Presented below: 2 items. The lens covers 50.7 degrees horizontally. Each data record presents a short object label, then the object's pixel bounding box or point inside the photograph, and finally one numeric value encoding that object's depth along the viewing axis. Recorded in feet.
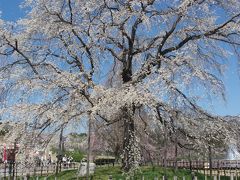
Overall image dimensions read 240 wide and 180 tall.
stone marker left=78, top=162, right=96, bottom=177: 42.39
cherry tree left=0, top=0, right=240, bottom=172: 33.01
